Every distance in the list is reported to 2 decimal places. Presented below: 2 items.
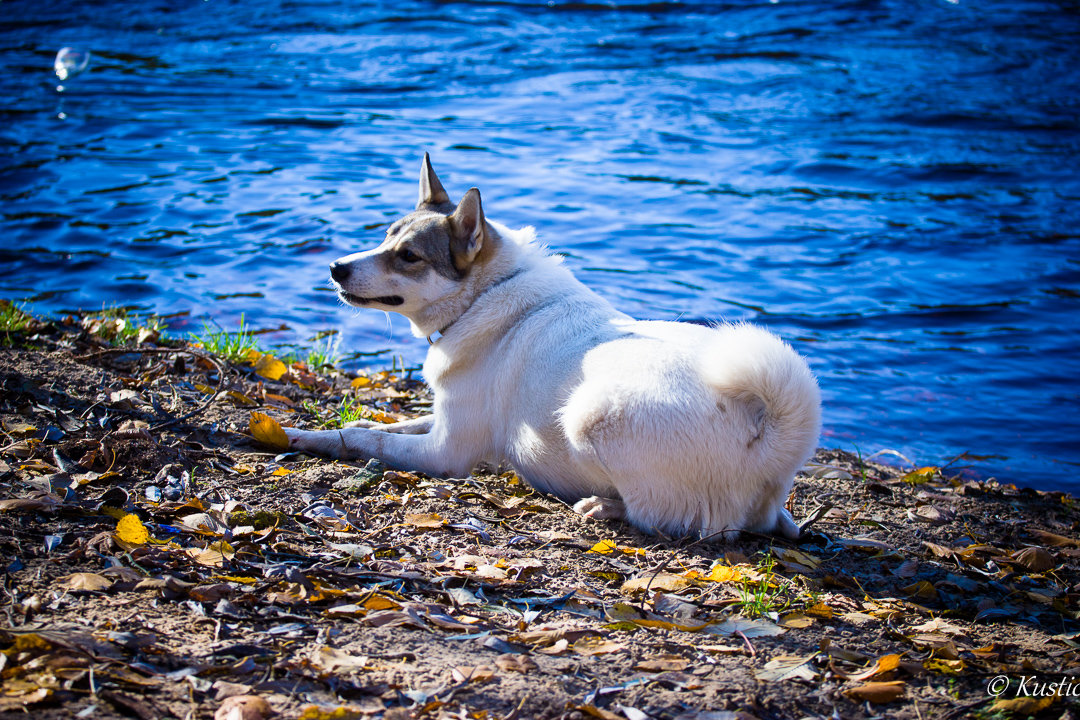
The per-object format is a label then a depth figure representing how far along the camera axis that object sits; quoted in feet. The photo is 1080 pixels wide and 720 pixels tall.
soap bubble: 50.01
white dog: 12.06
